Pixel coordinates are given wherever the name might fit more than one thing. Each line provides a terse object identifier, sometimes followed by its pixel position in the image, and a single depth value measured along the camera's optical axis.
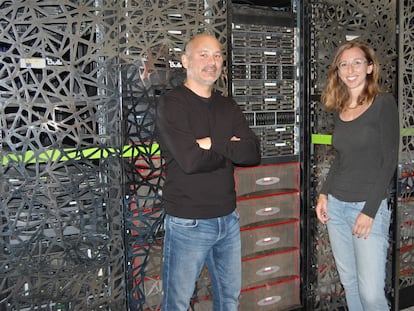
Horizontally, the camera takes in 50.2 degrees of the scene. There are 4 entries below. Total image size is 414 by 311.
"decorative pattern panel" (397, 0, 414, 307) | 2.69
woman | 1.85
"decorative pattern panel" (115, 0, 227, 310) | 2.16
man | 1.76
